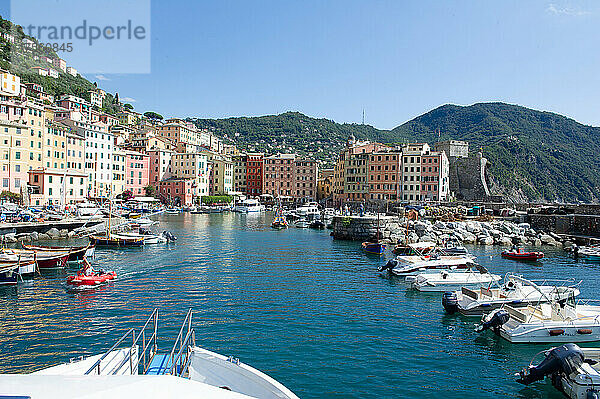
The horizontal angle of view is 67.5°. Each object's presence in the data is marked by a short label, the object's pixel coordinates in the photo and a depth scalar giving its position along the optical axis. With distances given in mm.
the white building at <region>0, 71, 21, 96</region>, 84281
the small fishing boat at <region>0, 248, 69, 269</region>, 28047
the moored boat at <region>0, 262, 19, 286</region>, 24859
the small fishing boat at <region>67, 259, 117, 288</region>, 24469
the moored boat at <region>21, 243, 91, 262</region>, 31455
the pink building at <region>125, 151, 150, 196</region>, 95375
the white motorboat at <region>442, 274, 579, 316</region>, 20703
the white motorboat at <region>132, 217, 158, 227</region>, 57594
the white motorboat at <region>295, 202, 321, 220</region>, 78488
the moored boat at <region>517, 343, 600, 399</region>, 12211
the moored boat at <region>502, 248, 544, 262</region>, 37281
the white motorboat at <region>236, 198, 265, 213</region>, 97250
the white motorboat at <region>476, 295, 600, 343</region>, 17188
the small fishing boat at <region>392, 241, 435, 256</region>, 36844
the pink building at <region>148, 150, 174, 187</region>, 102688
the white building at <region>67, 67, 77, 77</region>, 147750
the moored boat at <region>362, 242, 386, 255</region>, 39531
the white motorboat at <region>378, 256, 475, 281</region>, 29469
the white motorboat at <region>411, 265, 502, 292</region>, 25912
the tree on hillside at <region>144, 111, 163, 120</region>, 171125
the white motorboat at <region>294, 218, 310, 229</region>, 68412
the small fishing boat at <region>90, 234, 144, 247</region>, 42406
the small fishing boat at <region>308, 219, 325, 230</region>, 66638
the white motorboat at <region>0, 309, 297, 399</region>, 5996
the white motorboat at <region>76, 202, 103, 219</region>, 58944
